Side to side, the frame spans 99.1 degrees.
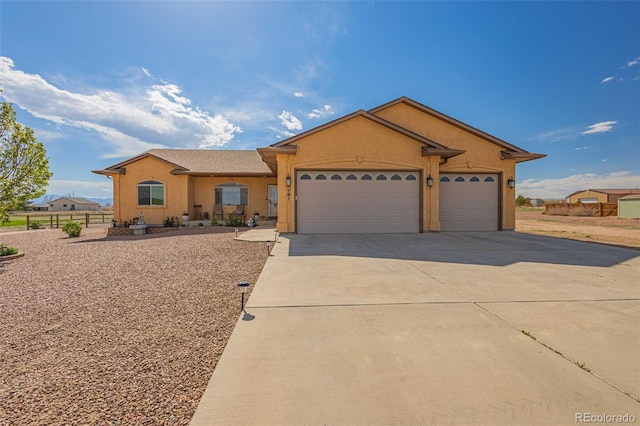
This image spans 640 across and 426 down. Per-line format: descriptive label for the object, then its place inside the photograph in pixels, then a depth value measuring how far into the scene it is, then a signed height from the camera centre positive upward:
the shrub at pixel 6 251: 8.06 -1.21
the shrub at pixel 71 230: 13.05 -0.93
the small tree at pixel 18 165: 8.59 +1.49
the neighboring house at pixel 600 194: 48.53 +3.13
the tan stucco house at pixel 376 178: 11.16 +1.52
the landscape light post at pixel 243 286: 3.63 -1.00
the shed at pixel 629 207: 27.34 +0.41
